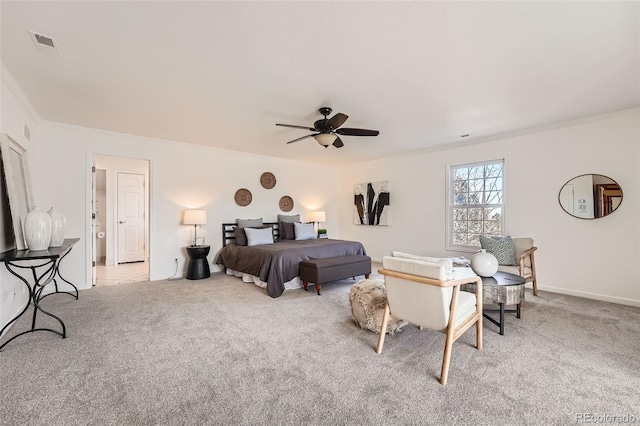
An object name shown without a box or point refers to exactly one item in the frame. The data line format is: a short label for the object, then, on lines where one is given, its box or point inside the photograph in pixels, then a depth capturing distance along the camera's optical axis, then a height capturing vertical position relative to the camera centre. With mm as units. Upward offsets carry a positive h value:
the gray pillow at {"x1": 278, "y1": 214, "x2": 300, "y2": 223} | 6316 -66
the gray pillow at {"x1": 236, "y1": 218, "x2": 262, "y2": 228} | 5686 -148
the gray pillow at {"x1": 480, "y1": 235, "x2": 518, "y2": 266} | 3973 -508
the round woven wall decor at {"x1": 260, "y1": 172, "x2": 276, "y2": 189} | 6282 +776
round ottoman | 2678 -884
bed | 4059 -652
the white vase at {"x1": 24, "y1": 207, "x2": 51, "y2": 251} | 2609 -113
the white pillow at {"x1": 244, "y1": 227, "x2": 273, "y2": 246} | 5164 -378
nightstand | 4988 -822
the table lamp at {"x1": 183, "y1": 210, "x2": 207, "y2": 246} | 4965 -18
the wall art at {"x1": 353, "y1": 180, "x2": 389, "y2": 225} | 6453 +254
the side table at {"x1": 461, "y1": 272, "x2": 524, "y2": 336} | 2699 -756
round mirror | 3742 +215
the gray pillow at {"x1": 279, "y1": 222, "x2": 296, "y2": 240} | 5939 -332
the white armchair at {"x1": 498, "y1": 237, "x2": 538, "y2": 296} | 3740 -678
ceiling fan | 3373 +1031
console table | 2316 -317
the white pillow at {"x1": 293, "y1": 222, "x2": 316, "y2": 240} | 5812 -334
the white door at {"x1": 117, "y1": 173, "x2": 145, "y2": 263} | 6754 -12
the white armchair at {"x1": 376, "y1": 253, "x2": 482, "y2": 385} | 1989 -623
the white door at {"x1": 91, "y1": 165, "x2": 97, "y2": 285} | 4457 -126
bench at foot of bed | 4055 -806
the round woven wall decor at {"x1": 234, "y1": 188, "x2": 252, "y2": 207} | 5934 +387
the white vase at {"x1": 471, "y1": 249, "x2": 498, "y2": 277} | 2980 -536
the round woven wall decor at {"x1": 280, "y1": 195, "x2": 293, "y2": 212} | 6617 +278
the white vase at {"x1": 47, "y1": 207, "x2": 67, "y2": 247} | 2902 -101
